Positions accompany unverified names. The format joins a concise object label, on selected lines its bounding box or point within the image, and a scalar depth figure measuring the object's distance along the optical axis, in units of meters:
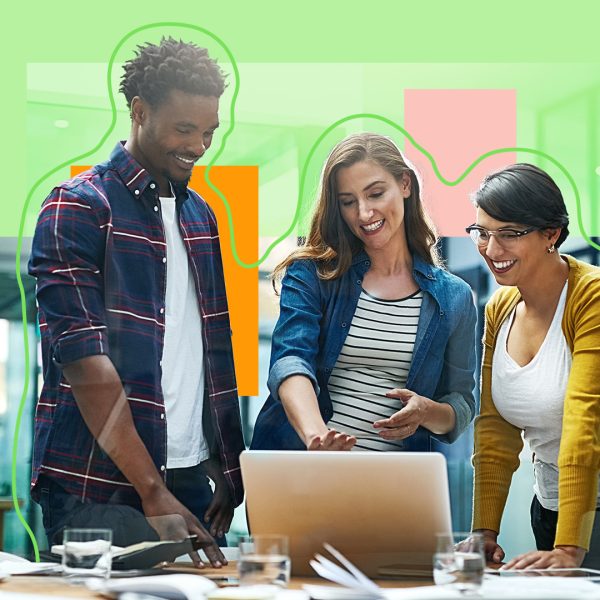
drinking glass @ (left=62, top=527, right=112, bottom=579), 2.02
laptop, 2.08
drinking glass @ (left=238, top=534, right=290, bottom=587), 1.88
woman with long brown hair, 2.81
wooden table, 1.94
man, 2.77
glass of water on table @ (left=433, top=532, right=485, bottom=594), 1.89
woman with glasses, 2.67
